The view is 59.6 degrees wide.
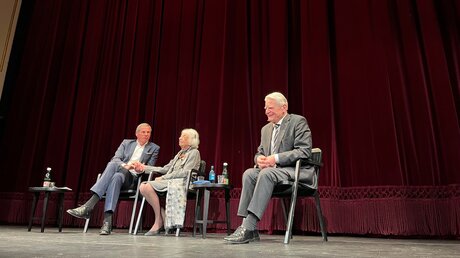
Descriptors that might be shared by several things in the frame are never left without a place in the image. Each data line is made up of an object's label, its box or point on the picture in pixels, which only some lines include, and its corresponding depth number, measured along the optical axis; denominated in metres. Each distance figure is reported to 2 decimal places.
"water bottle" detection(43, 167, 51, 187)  3.64
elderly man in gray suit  2.21
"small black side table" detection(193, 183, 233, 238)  3.05
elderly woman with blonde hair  3.30
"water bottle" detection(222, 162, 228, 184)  3.22
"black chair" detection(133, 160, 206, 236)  3.23
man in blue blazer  3.22
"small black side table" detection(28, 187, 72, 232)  3.48
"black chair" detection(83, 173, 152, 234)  3.48
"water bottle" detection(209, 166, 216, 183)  3.45
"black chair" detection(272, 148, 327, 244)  2.36
